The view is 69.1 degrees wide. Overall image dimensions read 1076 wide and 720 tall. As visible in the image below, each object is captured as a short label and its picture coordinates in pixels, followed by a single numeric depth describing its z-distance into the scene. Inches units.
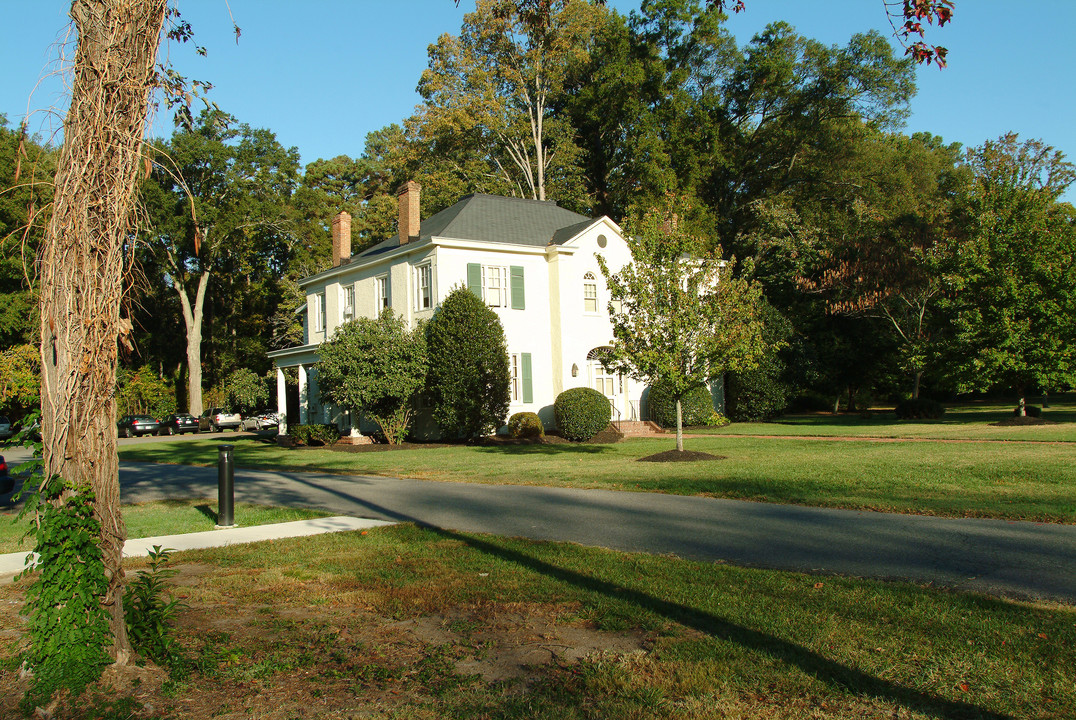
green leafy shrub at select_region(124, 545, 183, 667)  188.7
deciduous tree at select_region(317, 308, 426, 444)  978.7
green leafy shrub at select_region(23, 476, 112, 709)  165.6
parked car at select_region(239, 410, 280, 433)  1823.3
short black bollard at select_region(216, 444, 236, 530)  415.5
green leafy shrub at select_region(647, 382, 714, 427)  1200.2
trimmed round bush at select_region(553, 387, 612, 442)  1032.2
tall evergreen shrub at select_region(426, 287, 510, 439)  1010.1
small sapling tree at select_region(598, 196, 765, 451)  703.7
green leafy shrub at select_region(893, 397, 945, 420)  1298.0
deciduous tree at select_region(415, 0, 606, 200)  1718.8
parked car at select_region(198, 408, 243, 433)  1920.5
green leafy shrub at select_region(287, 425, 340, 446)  1132.5
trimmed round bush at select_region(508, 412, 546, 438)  1059.9
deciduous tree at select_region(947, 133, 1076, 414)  1009.5
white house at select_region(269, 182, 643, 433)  1099.3
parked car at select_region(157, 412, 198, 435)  1859.1
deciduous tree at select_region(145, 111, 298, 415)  1831.9
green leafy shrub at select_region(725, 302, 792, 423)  1333.7
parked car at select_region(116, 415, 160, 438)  1807.3
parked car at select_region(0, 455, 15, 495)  470.3
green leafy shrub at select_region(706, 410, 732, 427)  770.4
